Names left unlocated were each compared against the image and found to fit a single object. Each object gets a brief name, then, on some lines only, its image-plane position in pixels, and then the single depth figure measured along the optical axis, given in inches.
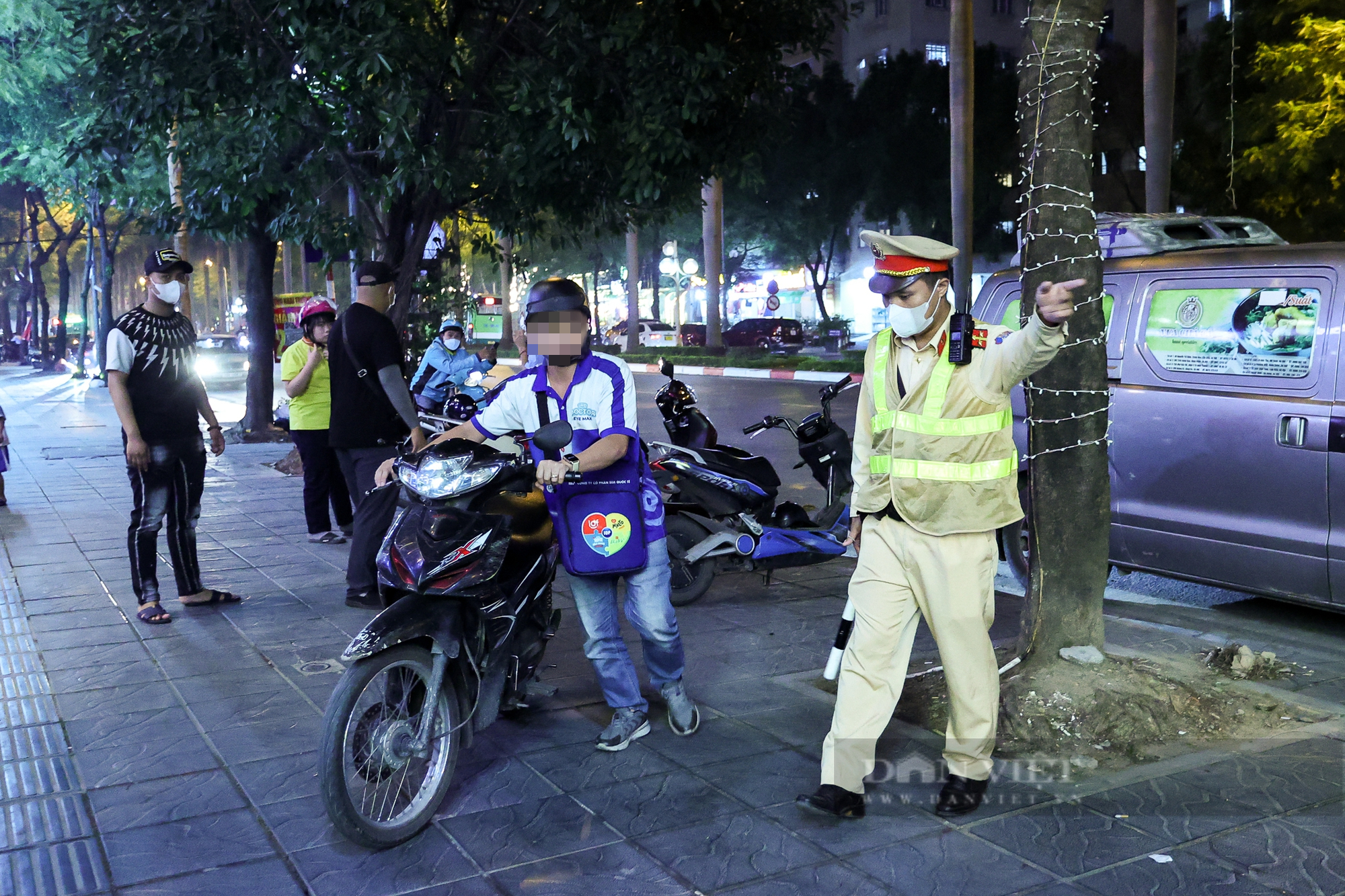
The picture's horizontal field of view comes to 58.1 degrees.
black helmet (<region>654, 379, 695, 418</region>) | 315.9
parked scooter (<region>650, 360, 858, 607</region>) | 269.6
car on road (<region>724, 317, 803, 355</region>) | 1840.6
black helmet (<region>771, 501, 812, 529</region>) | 298.7
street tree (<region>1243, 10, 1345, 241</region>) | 880.9
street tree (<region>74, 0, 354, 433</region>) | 396.8
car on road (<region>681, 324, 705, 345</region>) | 1955.0
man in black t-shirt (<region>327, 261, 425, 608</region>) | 251.8
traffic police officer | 144.8
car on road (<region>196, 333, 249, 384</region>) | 1514.5
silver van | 223.3
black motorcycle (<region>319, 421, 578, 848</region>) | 140.8
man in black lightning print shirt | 247.8
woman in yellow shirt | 329.4
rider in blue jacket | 413.4
